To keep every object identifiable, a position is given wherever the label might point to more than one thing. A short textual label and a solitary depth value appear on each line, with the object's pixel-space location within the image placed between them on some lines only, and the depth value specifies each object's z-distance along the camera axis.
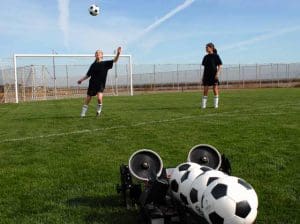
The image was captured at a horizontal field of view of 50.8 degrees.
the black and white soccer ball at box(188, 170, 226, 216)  2.55
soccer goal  23.84
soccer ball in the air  14.66
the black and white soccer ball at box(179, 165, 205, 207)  2.68
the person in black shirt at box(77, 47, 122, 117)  9.73
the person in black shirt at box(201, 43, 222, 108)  10.70
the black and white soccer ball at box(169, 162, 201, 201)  2.80
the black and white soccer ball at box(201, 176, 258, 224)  2.35
